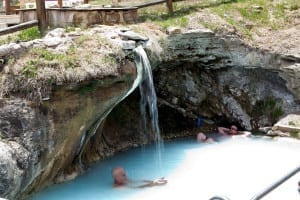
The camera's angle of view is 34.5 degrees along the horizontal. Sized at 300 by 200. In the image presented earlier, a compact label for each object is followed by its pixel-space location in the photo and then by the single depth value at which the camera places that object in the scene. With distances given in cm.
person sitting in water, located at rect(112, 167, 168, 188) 895
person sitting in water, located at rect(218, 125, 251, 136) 1252
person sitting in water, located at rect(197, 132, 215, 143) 1205
